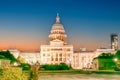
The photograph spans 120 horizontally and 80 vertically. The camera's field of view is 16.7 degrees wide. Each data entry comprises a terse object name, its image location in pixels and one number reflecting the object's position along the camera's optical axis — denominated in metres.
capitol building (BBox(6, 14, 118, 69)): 167.50
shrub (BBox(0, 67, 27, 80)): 20.05
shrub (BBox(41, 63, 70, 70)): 74.26
